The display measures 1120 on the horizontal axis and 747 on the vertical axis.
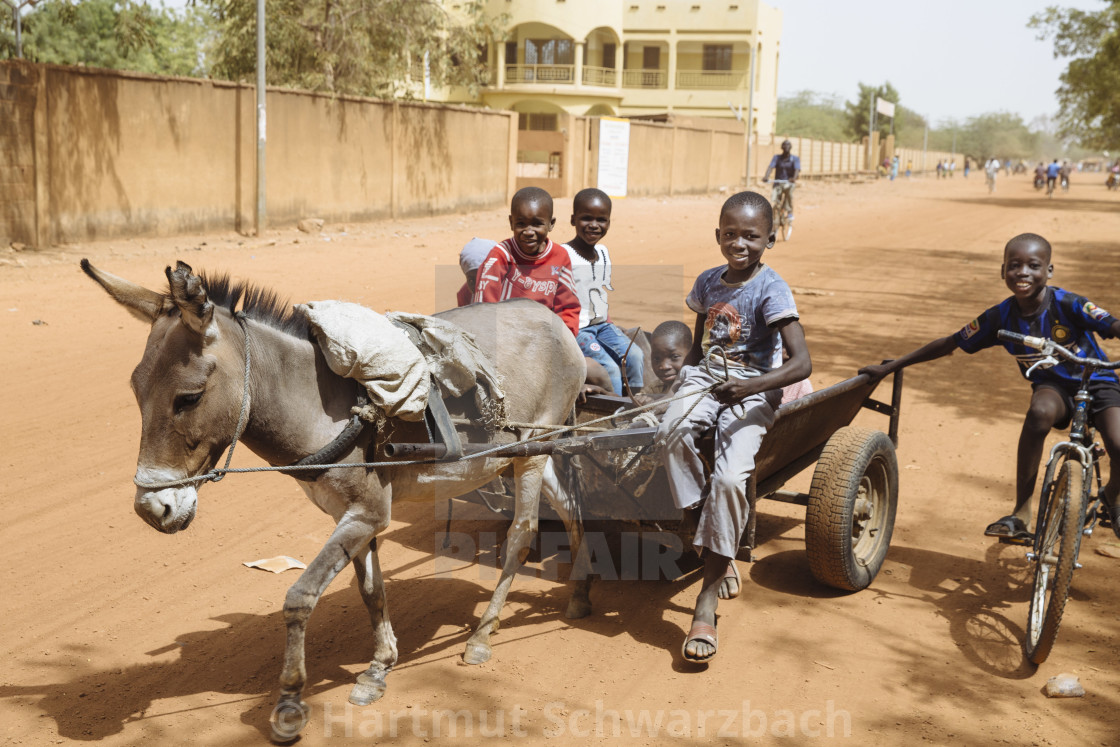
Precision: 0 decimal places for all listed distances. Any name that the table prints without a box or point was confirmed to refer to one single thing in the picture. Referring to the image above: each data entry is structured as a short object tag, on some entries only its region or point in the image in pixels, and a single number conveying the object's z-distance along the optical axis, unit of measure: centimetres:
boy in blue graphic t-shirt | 407
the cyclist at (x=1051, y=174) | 5041
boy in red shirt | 490
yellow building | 5000
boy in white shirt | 548
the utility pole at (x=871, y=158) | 6838
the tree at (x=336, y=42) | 2108
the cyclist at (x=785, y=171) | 2186
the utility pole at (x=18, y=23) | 1497
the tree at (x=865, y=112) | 8019
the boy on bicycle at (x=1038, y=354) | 454
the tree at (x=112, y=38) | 1581
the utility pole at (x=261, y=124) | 1695
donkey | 304
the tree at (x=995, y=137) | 13889
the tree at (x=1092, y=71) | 3709
